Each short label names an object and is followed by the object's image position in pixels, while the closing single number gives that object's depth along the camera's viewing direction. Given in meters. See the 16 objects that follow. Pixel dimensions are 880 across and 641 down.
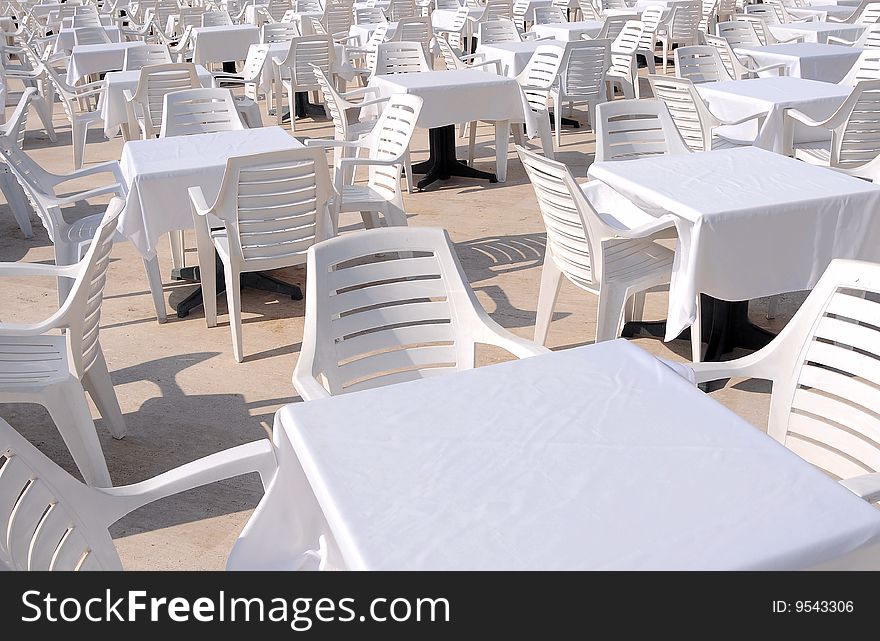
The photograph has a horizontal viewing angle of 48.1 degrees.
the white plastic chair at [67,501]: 1.85
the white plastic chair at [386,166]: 4.89
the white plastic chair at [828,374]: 2.29
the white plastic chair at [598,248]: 3.48
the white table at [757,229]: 3.33
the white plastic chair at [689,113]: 5.29
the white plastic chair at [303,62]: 8.91
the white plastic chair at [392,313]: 2.67
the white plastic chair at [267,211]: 3.95
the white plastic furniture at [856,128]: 4.84
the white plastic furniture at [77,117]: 7.95
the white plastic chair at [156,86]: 6.97
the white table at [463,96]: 6.59
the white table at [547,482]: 1.52
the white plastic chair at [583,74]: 7.89
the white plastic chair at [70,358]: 2.85
